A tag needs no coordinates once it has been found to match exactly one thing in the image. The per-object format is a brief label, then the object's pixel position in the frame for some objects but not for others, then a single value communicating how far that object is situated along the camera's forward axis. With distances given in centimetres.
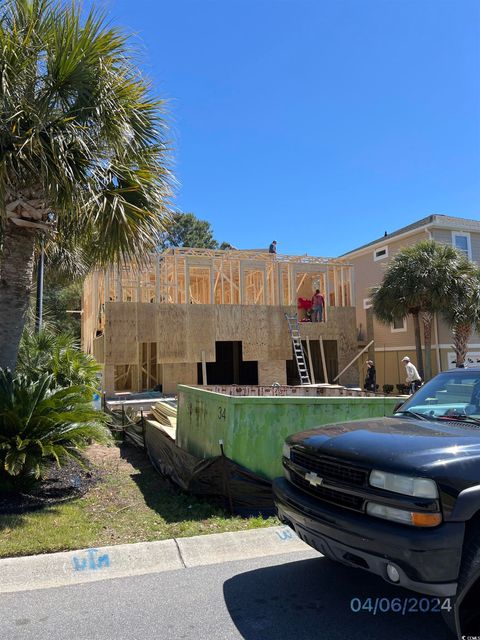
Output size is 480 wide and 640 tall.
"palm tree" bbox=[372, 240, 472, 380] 1938
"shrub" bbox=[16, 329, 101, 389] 831
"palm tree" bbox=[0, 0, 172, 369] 612
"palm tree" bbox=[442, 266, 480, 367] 1923
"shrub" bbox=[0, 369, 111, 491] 570
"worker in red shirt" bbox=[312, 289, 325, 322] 2173
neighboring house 2217
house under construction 1819
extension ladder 1942
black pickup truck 266
